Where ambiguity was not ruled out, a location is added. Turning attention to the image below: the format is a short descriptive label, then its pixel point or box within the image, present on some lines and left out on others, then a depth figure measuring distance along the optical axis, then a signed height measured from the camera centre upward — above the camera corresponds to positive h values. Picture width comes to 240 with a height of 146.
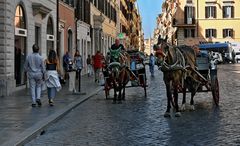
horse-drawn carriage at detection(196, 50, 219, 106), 15.91 -0.08
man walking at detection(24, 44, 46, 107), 15.98 -0.07
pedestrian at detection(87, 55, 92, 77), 39.19 +0.22
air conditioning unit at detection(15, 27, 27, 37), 22.50 +1.62
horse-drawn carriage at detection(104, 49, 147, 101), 17.20 -0.17
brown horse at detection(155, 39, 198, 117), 13.06 +0.06
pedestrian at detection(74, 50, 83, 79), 31.53 +0.54
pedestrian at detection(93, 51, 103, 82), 30.62 +0.28
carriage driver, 17.12 +0.61
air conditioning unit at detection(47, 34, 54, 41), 28.92 +1.76
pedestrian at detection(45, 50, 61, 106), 16.41 -0.21
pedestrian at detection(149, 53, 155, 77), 40.34 +0.36
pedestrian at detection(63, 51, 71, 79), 30.90 +0.59
